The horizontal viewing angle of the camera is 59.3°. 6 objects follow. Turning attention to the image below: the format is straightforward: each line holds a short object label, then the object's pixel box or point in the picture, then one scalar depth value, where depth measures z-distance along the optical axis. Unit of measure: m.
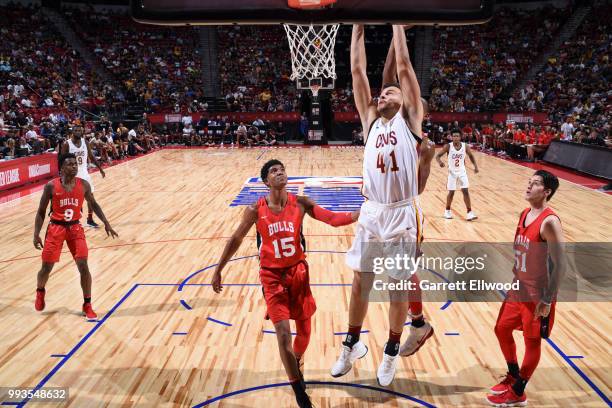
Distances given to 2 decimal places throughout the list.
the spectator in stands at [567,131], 18.67
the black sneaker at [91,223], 9.32
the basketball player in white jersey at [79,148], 8.54
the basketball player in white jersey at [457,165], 9.55
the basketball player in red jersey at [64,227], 5.36
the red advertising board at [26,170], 12.43
